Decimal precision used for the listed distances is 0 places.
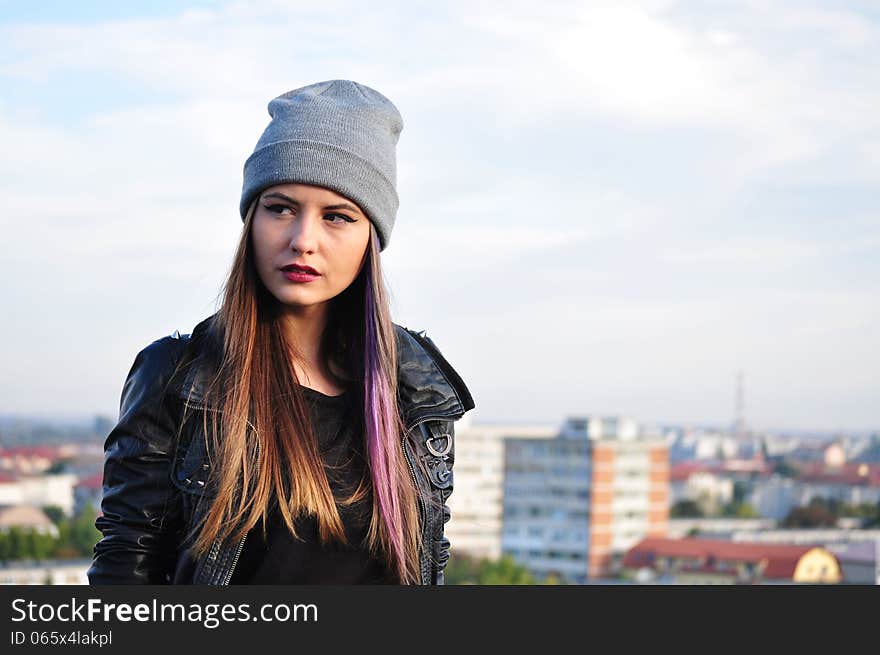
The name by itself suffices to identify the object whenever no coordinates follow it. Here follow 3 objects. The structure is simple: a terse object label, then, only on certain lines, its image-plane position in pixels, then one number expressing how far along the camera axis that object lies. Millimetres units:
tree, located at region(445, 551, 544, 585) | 35125
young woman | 1324
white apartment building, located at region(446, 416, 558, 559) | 46875
